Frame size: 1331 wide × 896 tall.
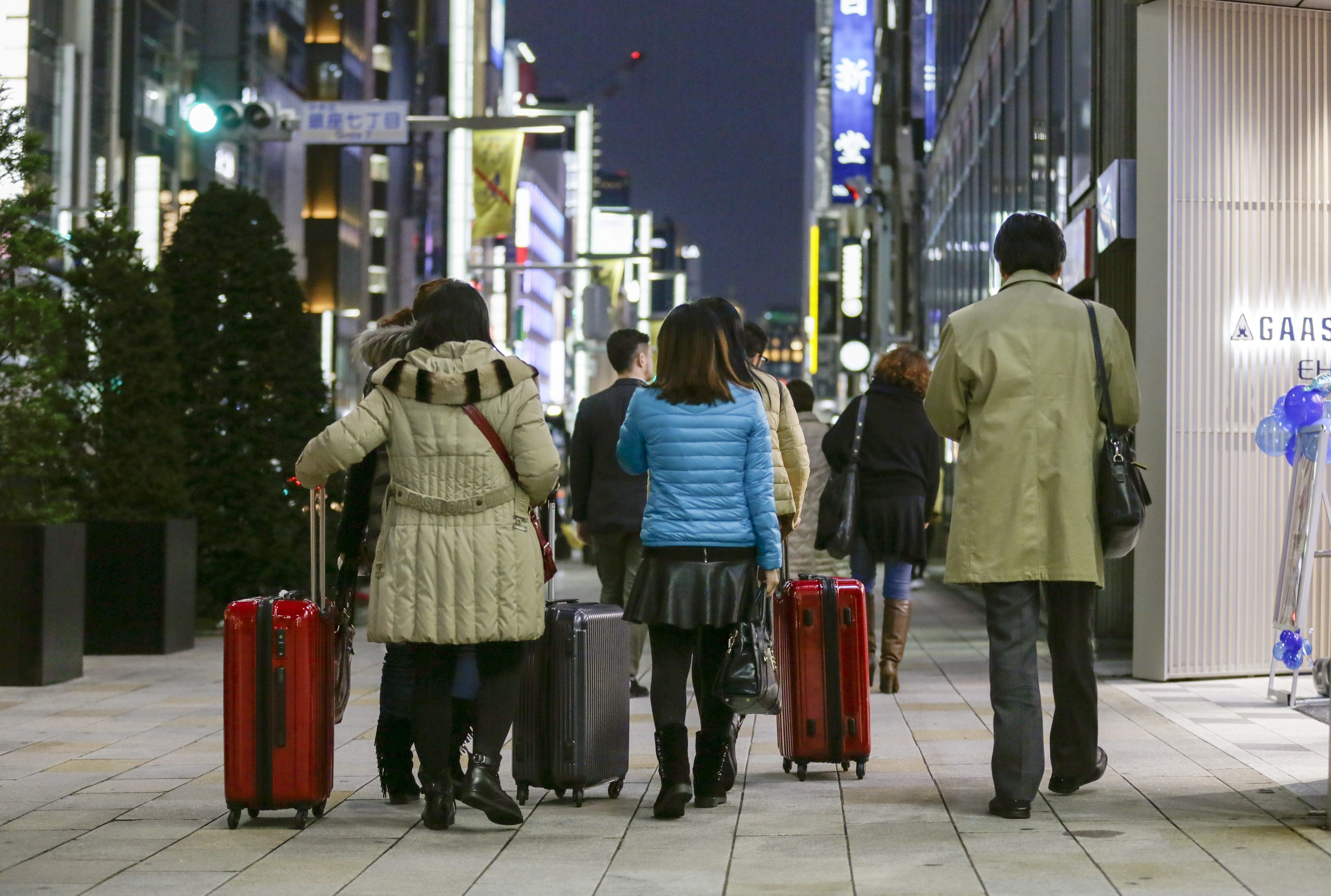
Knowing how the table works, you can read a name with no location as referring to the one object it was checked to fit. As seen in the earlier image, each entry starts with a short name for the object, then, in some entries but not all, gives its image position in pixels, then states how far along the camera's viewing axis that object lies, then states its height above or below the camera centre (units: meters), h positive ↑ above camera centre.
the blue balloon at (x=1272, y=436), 17.68 +0.45
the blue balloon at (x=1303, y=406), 17.13 +0.59
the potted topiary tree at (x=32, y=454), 20.20 +0.36
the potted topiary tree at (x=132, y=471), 23.86 +0.30
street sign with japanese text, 39.22 +4.47
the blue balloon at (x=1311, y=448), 17.13 +0.38
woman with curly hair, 19.16 +0.25
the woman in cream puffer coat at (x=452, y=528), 11.31 -0.03
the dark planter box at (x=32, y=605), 20.15 -0.53
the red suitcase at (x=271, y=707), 11.59 -0.64
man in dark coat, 18.36 +0.20
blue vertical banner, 83.08 +9.62
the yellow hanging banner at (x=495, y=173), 43.95 +4.36
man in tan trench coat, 11.95 +0.15
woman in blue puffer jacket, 11.90 -0.01
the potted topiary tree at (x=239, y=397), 26.36 +0.91
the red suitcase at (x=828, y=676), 13.38 -0.60
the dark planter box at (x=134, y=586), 23.79 -0.49
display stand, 17.25 -0.03
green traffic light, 35.59 +4.05
